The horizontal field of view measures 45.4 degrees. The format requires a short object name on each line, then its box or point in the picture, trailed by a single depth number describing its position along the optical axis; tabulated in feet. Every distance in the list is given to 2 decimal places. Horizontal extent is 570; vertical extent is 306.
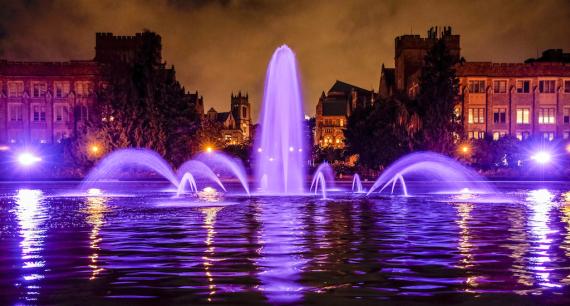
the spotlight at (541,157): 223.71
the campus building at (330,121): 614.75
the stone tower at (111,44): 352.30
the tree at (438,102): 198.43
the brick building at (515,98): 284.20
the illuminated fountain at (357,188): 136.15
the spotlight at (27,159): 229.70
